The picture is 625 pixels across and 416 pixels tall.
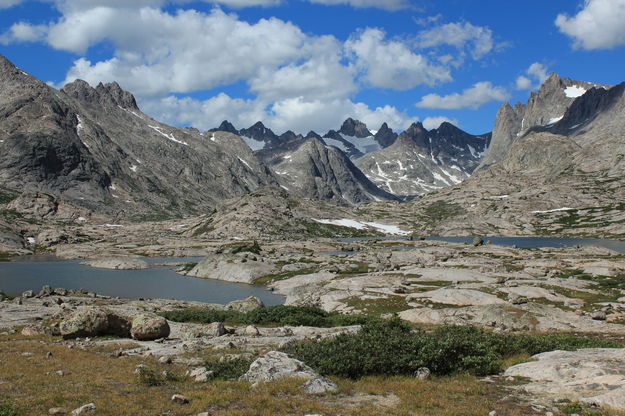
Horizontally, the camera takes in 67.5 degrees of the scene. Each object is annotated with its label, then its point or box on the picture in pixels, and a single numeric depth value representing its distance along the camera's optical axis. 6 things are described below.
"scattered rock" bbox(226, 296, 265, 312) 66.00
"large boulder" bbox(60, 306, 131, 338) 38.06
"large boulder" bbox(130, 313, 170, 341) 38.66
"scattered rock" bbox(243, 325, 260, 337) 41.11
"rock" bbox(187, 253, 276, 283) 136.38
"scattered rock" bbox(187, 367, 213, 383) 23.34
